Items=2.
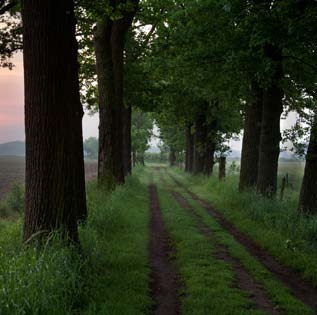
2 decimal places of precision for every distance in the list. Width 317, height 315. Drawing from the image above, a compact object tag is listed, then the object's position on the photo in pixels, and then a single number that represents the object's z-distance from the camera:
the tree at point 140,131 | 68.64
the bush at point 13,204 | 20.60
